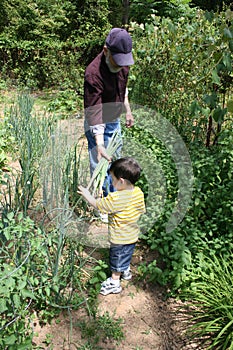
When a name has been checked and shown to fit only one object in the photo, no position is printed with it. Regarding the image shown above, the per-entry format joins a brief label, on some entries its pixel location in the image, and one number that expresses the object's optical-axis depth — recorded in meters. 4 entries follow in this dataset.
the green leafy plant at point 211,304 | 1.86
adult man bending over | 2.13
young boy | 1.98
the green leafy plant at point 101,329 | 1.90
